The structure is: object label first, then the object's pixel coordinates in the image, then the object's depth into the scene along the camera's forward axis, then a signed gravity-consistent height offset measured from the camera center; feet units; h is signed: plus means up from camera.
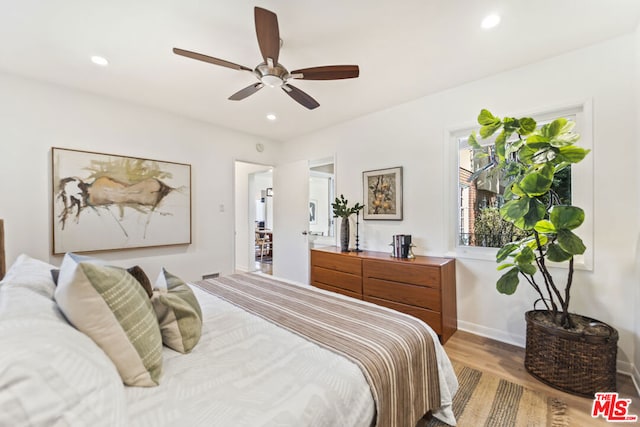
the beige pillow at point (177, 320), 3.87 -1.67
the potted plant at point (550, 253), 5.75 -0.98
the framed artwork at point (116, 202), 8.78 +0.35
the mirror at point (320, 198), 14.80 +0.81
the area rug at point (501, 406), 5.15 -4.11
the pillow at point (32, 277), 3.41 -0.95
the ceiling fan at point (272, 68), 5.14 +3.46
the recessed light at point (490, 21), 5.89 +4.40
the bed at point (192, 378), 2.00 -2.07
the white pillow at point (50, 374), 1.82 -1.31
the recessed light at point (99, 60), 7.24 +4.26
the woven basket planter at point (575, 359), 5.70 -3.33
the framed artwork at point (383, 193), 10.61 +0.79
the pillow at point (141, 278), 4.07 -1.06
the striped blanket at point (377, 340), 3.76 -2.09
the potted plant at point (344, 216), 11.34 -0.18
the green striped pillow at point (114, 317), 2.85 -1.21
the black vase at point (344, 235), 11.34 -1.01
